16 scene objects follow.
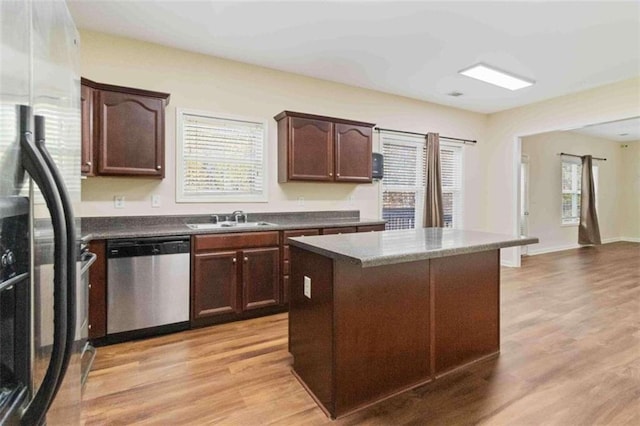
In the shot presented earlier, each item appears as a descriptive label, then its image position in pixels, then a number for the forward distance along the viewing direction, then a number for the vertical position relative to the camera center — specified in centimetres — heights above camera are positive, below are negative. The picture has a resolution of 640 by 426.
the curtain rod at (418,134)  478 +122
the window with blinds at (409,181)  500 +50
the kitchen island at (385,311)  184 -61
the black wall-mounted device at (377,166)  456 +65
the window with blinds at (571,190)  768 +54
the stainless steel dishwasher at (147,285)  267 -60
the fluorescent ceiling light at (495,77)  397 +172
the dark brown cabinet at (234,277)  301 -60
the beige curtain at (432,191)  513 +34
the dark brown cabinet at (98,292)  259 -62
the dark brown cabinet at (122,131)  281 +73
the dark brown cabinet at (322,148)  378 +77
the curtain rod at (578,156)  746 +133
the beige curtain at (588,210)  773 +6
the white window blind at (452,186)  565 +46
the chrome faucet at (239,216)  371 -3
